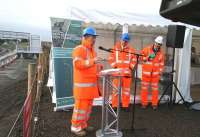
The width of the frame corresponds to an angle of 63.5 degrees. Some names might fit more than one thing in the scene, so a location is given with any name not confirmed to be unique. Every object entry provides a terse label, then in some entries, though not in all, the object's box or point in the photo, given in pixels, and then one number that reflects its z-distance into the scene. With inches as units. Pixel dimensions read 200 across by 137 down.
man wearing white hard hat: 164.4
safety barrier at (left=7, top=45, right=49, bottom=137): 86.9
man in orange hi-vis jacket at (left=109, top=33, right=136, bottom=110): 156.8
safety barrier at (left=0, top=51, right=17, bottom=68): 450.3
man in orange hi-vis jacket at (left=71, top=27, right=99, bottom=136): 115.2
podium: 111.1
